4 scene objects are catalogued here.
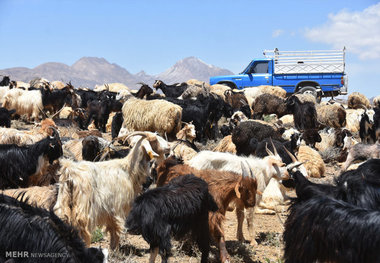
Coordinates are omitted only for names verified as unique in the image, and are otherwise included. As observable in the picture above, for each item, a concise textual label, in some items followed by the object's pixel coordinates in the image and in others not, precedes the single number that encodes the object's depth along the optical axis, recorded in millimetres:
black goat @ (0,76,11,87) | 23734
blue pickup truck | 24281
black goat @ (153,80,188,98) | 21453
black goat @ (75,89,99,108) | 20689
